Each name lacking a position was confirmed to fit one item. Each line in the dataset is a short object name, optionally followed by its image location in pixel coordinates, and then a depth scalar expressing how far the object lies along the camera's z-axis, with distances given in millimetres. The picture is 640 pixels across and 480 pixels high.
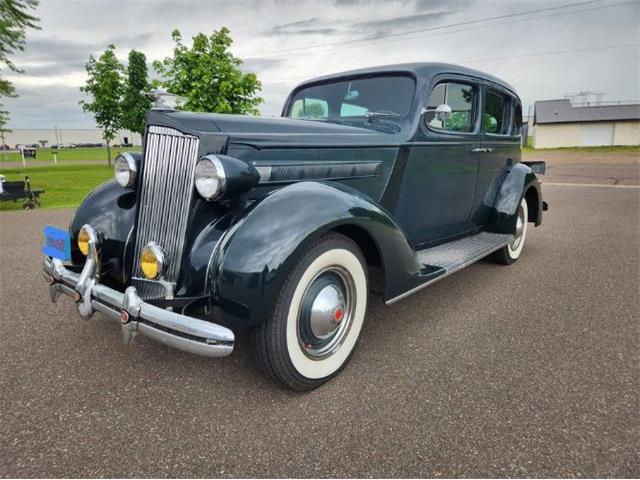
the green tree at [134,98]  20719
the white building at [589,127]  34375
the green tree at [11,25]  11766
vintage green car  1812
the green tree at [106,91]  20172
